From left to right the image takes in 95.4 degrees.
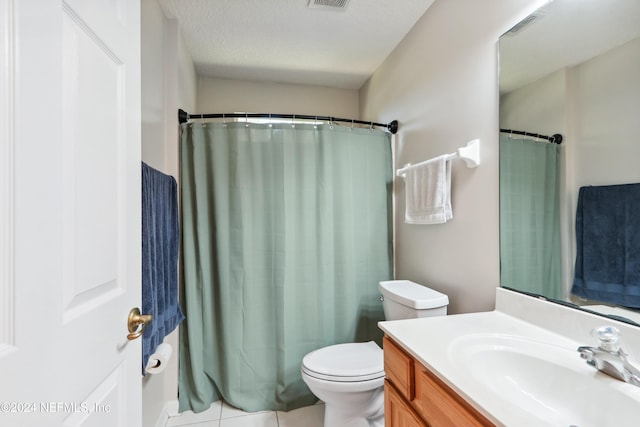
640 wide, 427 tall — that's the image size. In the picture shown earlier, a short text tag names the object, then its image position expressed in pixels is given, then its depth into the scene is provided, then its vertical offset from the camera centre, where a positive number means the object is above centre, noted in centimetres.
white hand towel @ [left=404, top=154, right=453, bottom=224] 147 +11
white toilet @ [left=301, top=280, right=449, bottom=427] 143 -80
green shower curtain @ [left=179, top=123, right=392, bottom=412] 185 -28
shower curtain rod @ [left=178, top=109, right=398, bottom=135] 185 +65
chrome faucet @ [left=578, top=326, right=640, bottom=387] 69 -36
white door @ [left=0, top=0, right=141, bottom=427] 45 +1
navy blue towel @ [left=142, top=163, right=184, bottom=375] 122 -19
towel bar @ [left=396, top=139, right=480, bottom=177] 131 +27
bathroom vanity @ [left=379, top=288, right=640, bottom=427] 67 -42
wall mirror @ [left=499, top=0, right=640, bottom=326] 83 +28
